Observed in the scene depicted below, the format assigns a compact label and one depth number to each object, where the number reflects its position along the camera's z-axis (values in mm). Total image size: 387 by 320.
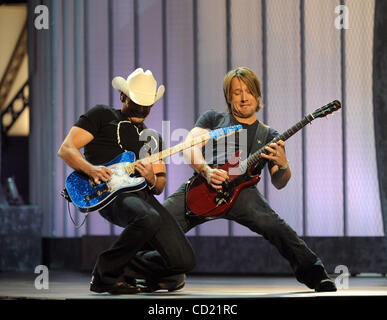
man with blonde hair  8250
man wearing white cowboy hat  7957
